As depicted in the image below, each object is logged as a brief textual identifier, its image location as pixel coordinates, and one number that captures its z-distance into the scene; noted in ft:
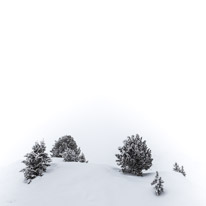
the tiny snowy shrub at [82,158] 147.72
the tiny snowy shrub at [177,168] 142.01
